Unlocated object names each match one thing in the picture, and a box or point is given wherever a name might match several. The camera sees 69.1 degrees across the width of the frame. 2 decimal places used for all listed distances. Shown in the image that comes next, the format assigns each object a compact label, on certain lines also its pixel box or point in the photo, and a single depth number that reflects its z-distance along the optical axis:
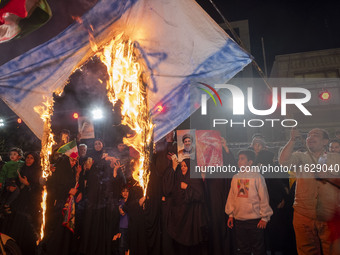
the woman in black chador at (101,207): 5.29
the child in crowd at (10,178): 5.68
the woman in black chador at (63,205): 5.27
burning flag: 3.25
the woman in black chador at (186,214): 4.70
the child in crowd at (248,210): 4.34
